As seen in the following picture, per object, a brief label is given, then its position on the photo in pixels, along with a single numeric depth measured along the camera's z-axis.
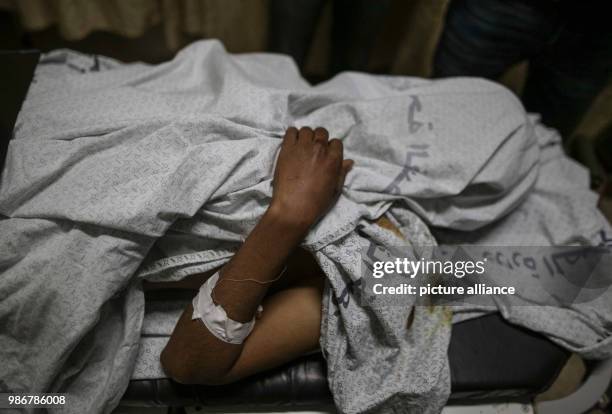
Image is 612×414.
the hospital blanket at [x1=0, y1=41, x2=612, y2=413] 0.68
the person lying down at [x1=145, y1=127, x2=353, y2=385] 0.69
